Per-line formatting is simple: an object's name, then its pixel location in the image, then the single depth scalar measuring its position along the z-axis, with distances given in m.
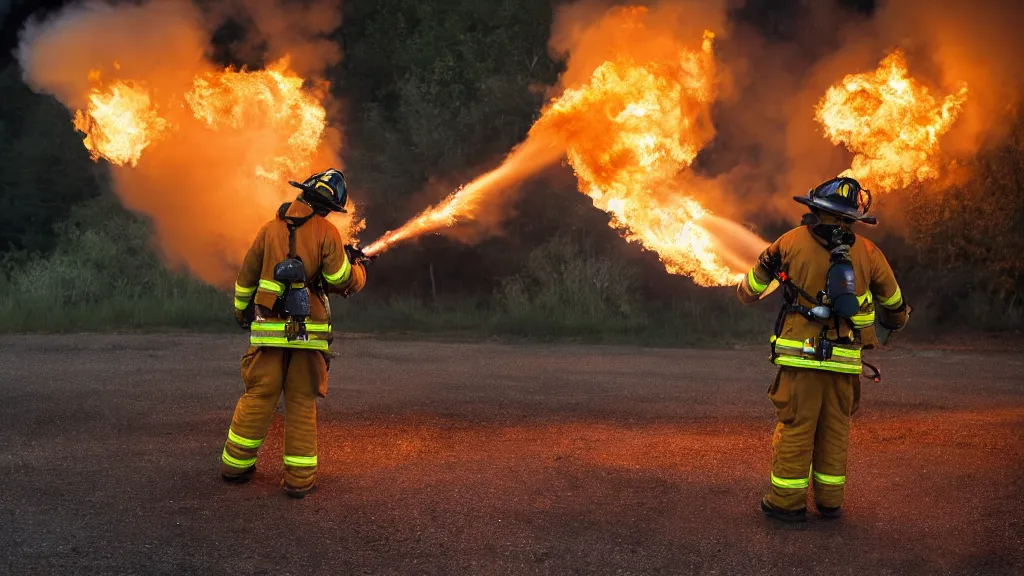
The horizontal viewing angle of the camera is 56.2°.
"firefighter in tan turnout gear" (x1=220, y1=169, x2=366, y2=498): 6.04
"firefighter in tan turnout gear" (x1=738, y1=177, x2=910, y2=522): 5.62
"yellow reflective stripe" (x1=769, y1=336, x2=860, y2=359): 5.65
